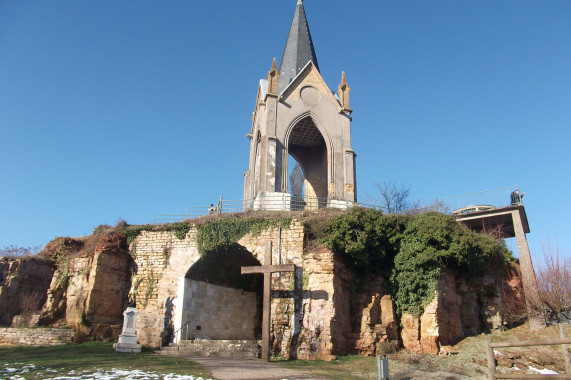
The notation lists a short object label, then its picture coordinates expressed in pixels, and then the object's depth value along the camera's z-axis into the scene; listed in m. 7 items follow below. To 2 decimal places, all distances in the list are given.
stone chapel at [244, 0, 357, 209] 22.67
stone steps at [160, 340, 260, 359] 15.88
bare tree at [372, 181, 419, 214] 30.54
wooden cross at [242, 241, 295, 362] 14.83
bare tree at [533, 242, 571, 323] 17.61
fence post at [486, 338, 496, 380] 8.91
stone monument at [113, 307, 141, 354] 15.79
